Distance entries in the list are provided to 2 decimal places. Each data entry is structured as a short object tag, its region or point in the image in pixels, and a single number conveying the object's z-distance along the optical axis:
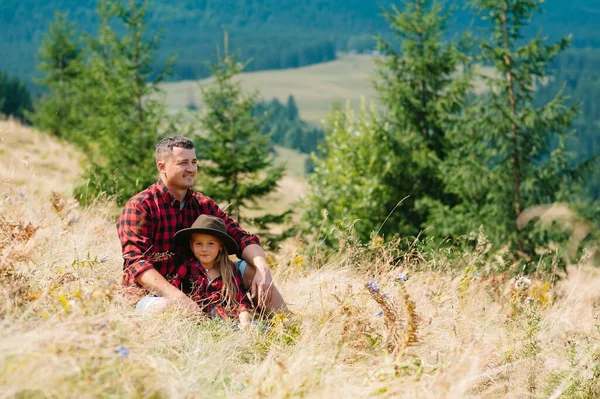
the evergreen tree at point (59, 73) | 29.00
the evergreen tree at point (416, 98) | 15.12
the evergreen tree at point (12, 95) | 57.07
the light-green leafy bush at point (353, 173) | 15.30
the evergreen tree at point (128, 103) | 14.65
